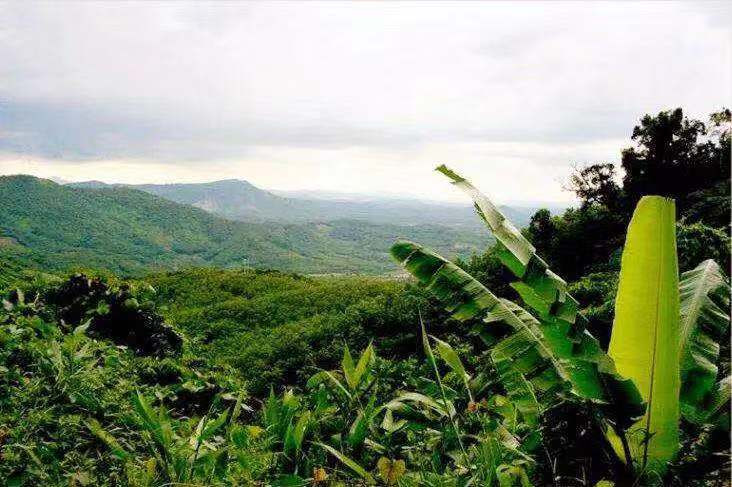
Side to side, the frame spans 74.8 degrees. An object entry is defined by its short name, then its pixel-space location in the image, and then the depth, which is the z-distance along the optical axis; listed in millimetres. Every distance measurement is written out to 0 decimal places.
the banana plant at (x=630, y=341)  2648
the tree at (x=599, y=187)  21750
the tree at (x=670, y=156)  19109
